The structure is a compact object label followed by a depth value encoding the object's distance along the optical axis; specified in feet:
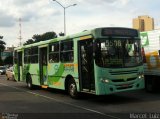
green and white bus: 27.97
